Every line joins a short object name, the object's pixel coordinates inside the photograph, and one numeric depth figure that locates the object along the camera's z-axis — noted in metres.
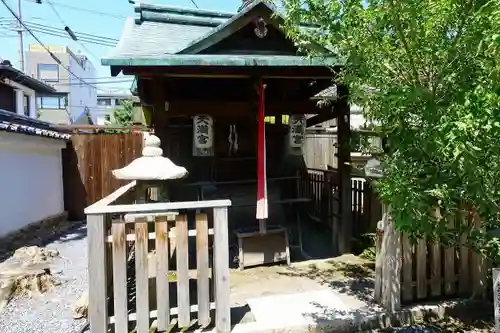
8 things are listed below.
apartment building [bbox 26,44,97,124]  38.59
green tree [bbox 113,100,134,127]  26.16
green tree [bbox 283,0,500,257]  1.86
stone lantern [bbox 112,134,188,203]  4.33
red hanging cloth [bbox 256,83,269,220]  5.41
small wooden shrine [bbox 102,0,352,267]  5.00
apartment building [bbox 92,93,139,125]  50.47
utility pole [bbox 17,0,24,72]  23.84
